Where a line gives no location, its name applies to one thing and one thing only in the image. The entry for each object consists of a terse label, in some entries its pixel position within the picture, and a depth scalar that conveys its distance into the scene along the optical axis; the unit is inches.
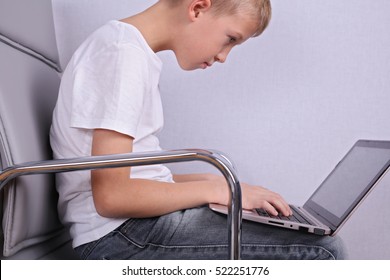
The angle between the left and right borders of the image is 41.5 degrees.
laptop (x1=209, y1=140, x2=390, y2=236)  29.8
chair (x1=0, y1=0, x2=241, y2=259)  25.7
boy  29.7
